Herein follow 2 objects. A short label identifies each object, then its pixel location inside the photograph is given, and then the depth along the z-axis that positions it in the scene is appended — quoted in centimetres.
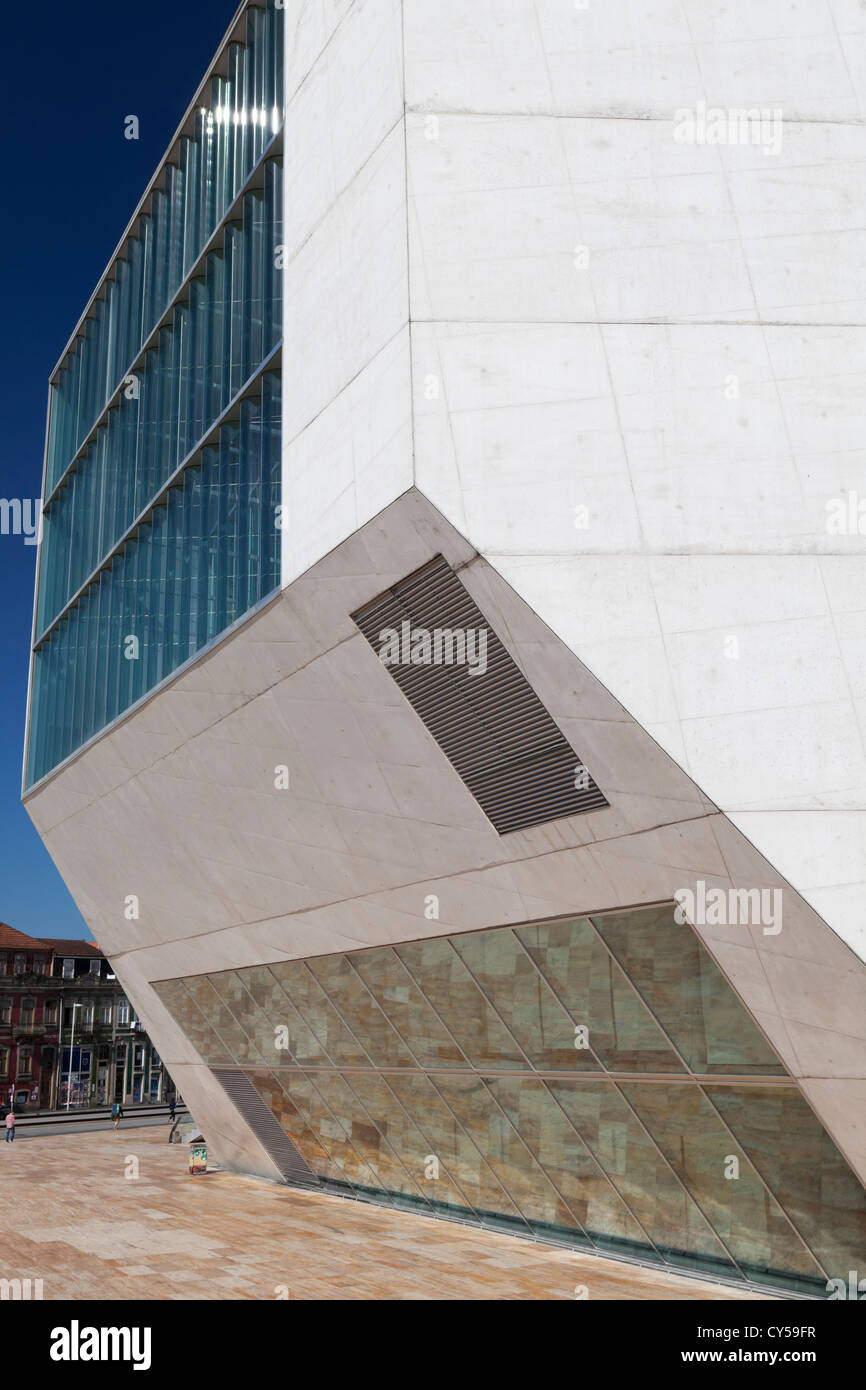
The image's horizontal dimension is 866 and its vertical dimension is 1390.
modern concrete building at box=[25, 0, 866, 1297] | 1136
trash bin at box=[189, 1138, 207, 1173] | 2652
